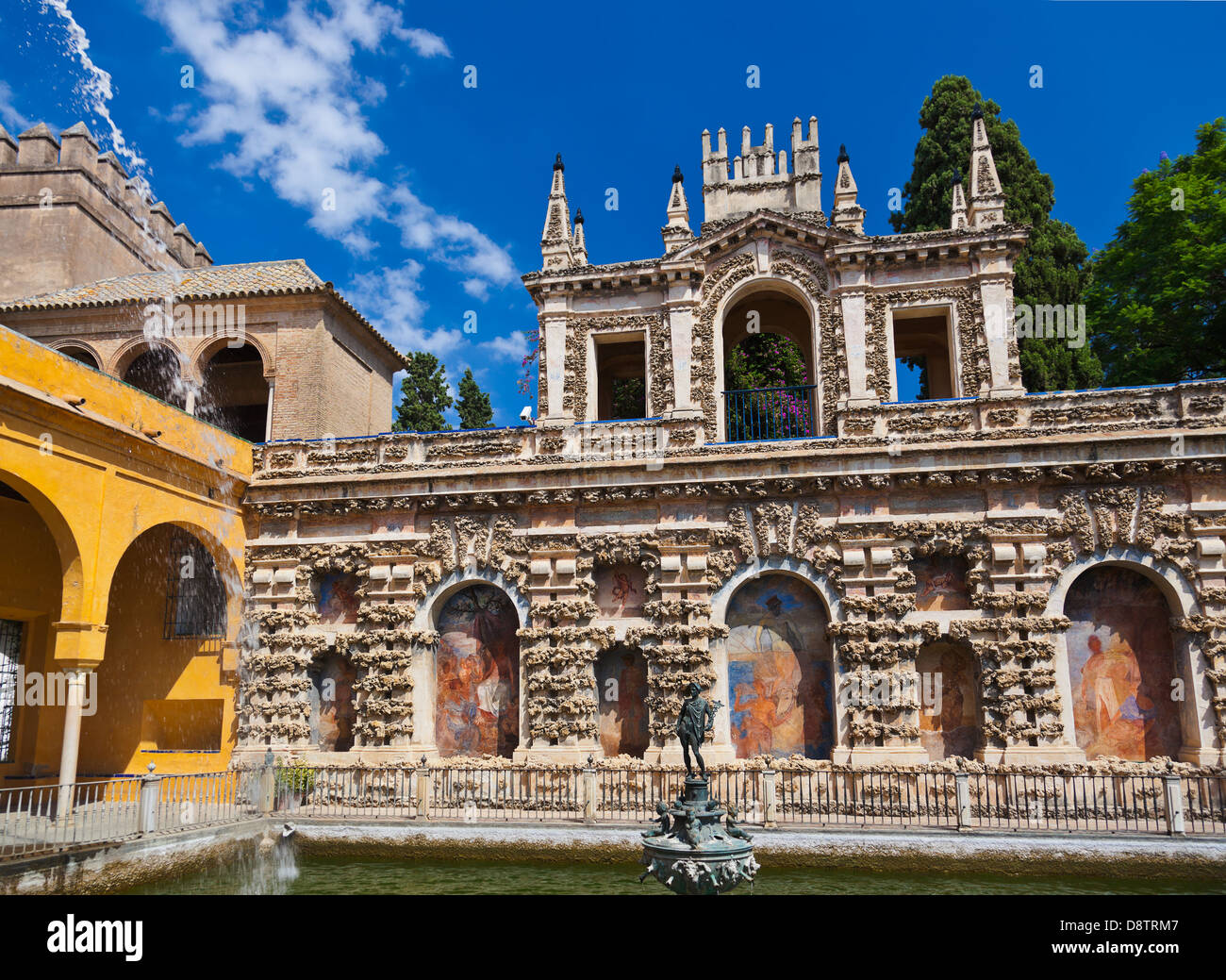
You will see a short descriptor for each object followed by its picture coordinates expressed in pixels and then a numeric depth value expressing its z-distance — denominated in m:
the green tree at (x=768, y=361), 33.50
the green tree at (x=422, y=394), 40.94
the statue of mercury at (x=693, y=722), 11.08
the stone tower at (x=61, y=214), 29.39
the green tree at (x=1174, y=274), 26.17
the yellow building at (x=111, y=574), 16.03
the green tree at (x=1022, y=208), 27.88
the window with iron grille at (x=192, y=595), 22.03
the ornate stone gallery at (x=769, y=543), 18.20
